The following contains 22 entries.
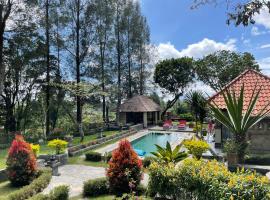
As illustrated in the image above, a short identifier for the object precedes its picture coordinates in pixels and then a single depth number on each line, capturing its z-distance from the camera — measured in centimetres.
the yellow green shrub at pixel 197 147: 878
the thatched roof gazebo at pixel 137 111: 2336
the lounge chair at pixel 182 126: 2045
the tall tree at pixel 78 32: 1986
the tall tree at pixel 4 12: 1493
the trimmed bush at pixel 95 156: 1039
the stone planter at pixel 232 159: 783
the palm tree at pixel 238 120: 761
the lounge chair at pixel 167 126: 2096
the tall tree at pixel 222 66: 2553
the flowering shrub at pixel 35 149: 908
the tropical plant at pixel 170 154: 696
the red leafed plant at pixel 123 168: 606
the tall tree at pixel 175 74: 2846
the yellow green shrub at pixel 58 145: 1020
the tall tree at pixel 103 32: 2134
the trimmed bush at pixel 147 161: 921
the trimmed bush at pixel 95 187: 628
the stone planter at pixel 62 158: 966
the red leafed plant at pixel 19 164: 715
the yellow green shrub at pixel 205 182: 374
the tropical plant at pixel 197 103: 1317
